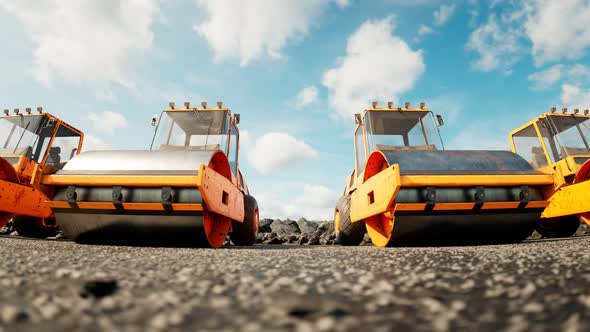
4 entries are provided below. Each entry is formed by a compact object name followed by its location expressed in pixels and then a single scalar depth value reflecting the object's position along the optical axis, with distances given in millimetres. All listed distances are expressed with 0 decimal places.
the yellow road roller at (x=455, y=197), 3898
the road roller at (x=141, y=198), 3771
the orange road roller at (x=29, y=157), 5797
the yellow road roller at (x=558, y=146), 6727
